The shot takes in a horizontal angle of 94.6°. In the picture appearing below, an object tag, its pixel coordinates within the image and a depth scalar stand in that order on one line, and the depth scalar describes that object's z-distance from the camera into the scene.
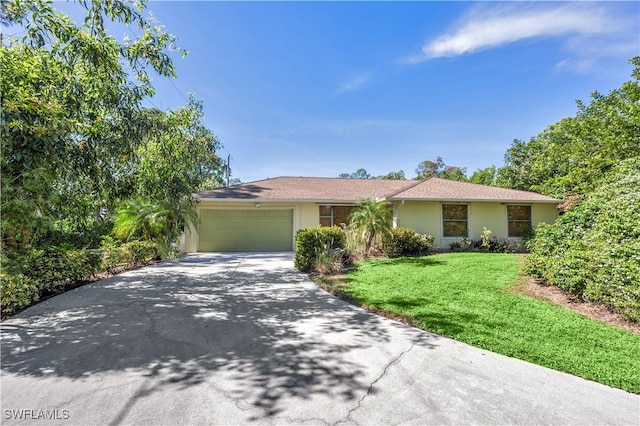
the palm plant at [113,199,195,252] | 10.83
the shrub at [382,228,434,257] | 11.54
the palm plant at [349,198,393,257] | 11.39
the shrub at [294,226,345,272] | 9.35
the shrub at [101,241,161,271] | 8.79
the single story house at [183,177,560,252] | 13.80
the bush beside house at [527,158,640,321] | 5.18
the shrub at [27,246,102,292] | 6.07
